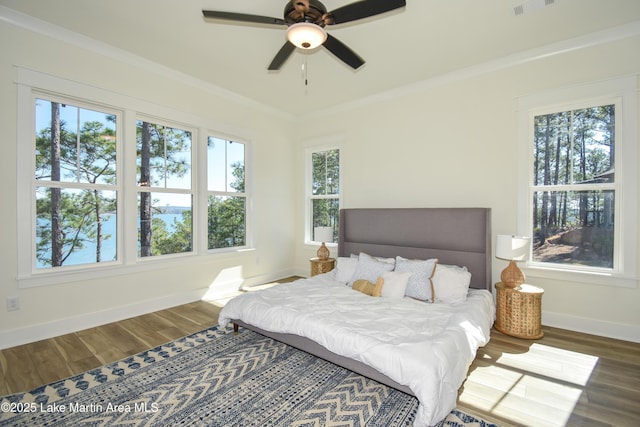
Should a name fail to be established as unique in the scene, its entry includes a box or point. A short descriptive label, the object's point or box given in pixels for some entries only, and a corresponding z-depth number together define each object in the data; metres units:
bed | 1.82
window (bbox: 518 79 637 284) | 2.93
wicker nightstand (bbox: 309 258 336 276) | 4.57
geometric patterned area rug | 1.84
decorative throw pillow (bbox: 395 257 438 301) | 2.97
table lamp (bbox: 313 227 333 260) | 4.70
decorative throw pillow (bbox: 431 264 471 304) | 2.93
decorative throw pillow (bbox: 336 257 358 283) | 3.57
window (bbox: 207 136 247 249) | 4.49
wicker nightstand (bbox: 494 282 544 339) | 2.94
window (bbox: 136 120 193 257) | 3.74
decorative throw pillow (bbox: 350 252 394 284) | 3.29
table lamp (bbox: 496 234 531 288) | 2.98
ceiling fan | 1.98
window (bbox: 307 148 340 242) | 5.18
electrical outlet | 2.77
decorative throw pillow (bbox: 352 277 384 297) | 3.01
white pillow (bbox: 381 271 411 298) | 2.96
